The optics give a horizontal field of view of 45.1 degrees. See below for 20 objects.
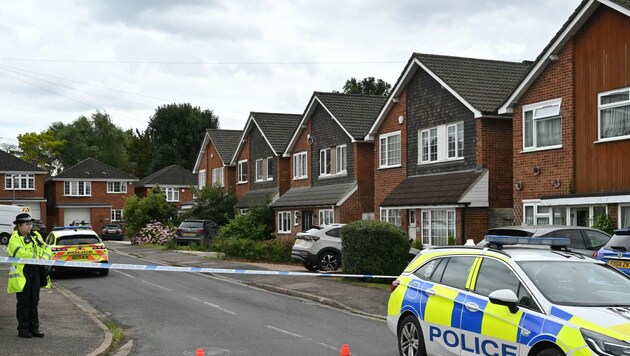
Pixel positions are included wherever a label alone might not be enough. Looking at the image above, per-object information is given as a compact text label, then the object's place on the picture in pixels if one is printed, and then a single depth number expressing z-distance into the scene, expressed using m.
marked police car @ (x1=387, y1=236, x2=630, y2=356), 6.88
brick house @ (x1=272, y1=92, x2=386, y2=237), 33.91
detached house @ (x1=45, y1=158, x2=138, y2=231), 73.50
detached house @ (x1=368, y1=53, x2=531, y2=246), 25.12
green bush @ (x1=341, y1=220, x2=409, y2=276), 20.09
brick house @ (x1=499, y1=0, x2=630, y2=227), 19.56
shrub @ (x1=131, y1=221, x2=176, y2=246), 43.66
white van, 52.16
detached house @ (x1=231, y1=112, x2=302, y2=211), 42.44
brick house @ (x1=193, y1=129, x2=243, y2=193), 51.41
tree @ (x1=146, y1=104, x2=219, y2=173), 87.69
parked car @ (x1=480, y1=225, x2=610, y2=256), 15.16
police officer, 11.20
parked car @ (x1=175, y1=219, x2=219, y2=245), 38.62
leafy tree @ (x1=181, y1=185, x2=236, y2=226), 47.19
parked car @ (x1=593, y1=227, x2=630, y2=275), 11.51
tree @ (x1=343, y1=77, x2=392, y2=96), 77.62
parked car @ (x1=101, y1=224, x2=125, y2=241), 59.44
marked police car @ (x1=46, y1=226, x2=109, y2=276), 22.91
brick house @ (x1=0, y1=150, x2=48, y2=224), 69.75
